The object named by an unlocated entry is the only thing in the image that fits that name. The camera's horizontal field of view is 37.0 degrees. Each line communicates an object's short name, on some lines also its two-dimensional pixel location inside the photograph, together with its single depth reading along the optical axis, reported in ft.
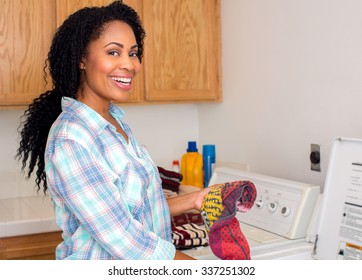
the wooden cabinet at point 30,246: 7.21
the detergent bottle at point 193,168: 9.29
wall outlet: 6.91
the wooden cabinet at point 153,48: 7.74
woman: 4.17
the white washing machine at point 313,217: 5.68
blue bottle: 9.19
